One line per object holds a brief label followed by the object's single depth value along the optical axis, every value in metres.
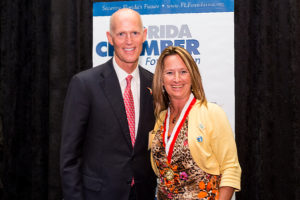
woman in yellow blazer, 1.58
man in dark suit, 1.61
